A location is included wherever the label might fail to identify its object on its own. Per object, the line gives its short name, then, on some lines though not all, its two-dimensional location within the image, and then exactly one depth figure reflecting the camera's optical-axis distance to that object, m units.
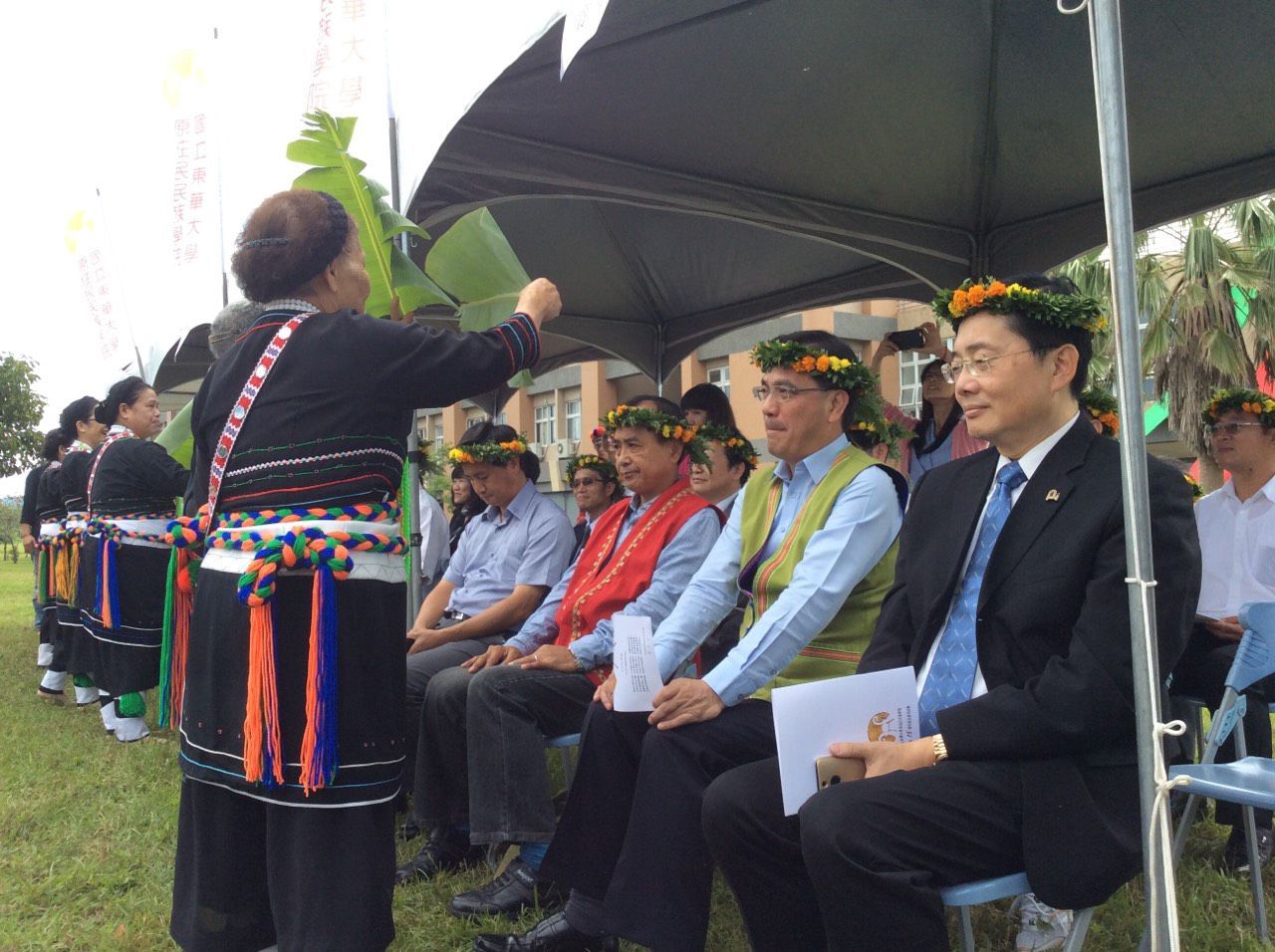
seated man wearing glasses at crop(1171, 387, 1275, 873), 3.83
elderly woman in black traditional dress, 2.12
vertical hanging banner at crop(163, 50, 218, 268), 7.76
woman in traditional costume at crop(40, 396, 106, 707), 7.06
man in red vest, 3.36
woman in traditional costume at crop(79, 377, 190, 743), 5.89
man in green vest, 2.59
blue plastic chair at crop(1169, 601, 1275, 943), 1.89
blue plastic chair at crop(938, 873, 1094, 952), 1.91
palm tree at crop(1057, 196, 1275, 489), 11.02
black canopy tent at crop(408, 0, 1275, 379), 4.23
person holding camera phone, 5.48
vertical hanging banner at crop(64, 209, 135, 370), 9.16
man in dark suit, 1.92
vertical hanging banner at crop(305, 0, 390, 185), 4.49
